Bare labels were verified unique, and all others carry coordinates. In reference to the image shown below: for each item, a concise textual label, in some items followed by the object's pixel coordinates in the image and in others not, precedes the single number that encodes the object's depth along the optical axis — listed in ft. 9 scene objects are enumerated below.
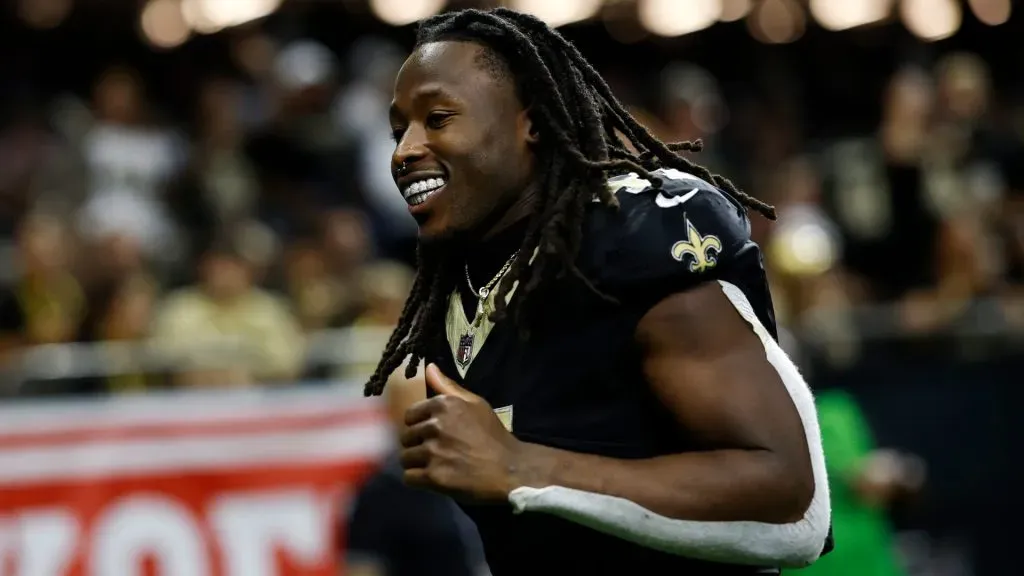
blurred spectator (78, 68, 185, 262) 56.24
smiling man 15.51
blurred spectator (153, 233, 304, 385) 46.11
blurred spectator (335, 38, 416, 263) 59.77
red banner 43.11
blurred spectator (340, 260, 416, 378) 47.44
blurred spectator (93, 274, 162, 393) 45.39
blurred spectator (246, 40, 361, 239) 61.77
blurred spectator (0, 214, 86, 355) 47.93
